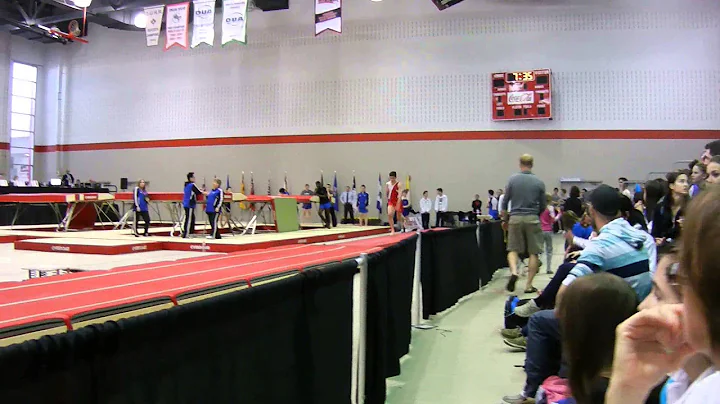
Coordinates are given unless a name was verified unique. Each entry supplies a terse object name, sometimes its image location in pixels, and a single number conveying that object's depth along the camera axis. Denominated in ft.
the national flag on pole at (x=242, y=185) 67.92
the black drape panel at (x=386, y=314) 9.85
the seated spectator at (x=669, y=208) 16.26
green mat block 43.14
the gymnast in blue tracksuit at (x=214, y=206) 34.73
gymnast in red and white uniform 39.47
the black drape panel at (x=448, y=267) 17.84
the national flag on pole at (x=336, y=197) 65.00
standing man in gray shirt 21.48
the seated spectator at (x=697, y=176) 15.90
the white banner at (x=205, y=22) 51.90
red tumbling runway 5.57
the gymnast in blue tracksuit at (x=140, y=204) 36.22
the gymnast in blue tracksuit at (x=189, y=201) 34.71
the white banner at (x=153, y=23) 54.49
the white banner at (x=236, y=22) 50.39
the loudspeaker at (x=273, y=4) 67.41
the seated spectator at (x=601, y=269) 9.87
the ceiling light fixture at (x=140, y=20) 69.21
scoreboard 58.59
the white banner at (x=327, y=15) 51.47
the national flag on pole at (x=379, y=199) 64.54
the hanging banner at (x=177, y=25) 52.67
